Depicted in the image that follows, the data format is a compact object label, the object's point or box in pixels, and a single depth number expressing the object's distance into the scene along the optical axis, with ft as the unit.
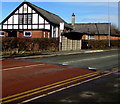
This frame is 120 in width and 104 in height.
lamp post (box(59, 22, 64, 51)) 88.45
